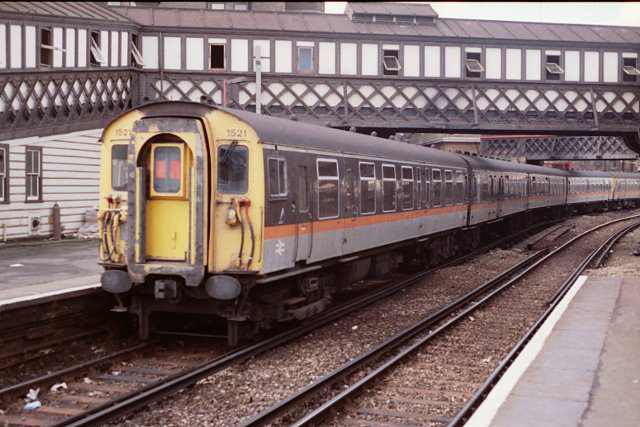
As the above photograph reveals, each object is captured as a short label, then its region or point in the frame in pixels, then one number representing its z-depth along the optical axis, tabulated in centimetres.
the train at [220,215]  1942
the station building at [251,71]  4109
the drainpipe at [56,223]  4303
